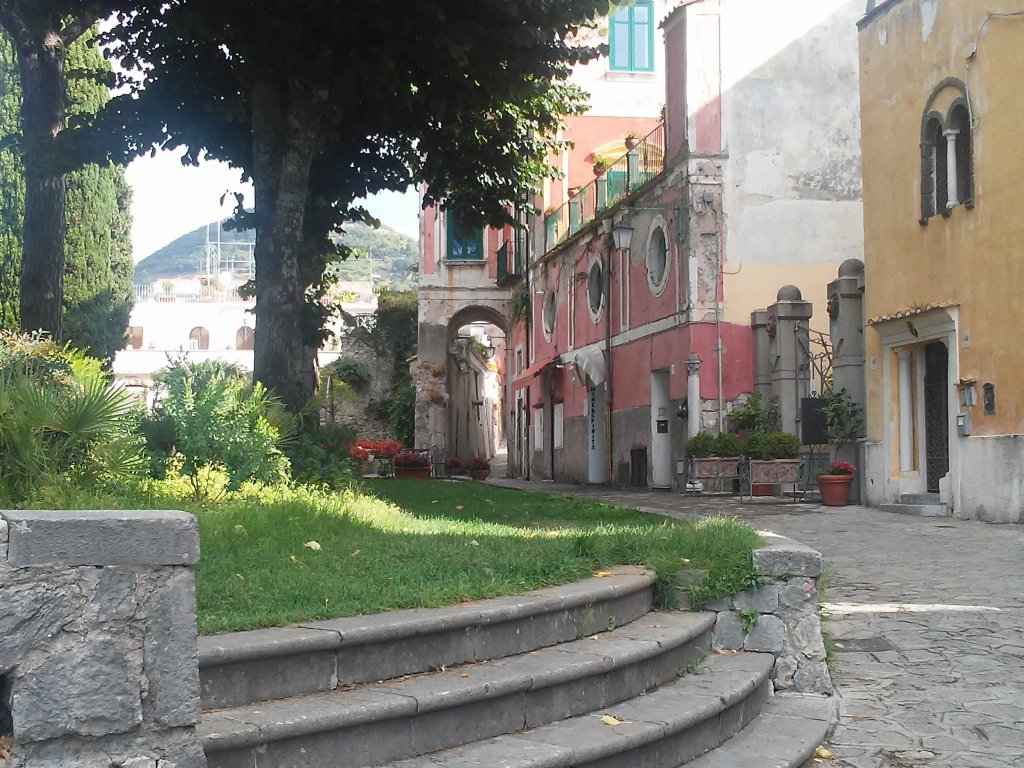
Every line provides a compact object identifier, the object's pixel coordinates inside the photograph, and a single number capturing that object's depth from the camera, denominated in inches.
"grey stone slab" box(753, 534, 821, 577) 241.3
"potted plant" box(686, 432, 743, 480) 728.3
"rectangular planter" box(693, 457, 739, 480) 727.7
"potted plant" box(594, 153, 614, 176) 1113.6
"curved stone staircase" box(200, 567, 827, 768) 152.9
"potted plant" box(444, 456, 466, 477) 1082.7
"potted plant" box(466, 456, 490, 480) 1079.6
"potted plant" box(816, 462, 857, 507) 652.7
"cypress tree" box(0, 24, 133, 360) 912.9
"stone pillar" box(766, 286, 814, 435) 763.4
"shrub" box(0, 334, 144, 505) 287.9
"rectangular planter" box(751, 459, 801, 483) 697.0
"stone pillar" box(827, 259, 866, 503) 688.4
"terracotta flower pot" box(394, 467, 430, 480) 927.7
